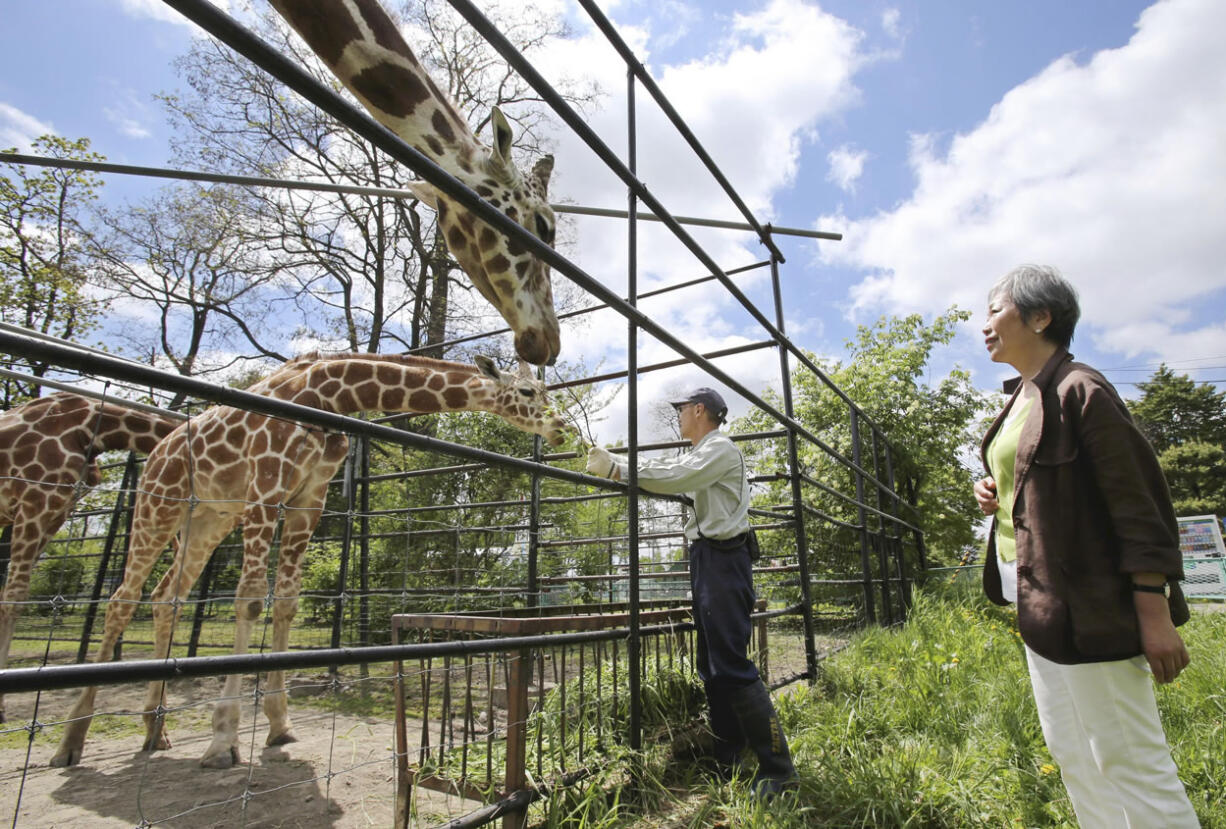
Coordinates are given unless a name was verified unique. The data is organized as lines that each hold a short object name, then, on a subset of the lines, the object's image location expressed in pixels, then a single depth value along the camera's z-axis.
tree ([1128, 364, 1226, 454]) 30.47
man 2.12
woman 1.35
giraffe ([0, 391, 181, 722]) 3.55
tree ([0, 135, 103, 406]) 9.38
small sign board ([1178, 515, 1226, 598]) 10.88
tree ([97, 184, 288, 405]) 12.03
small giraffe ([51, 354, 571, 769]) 3.15
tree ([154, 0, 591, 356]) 11.70
